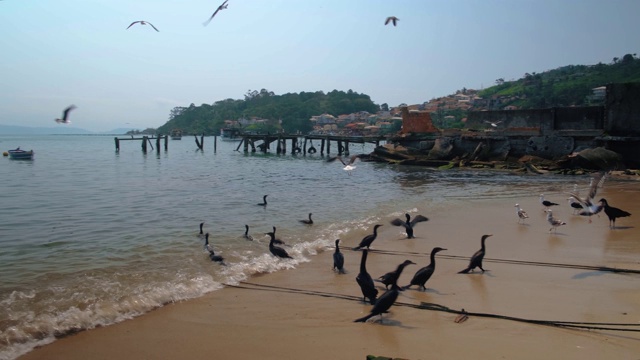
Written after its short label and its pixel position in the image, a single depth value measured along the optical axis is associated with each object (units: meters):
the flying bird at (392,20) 14.09
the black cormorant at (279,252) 9.38
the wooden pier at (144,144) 52.88
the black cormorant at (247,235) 11.51
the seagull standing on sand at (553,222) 11.20
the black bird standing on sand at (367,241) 9.81
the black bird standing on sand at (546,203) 14.42
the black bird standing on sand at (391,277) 6.99
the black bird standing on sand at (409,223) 11.20
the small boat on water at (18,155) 41.84
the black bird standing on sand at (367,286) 6.51
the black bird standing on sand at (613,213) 11.52
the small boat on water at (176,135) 112.00
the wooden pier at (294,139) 47.30
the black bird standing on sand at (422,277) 7.12
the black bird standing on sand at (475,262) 7.92
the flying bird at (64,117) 12.31
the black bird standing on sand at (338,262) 8.40
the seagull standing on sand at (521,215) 12.53
